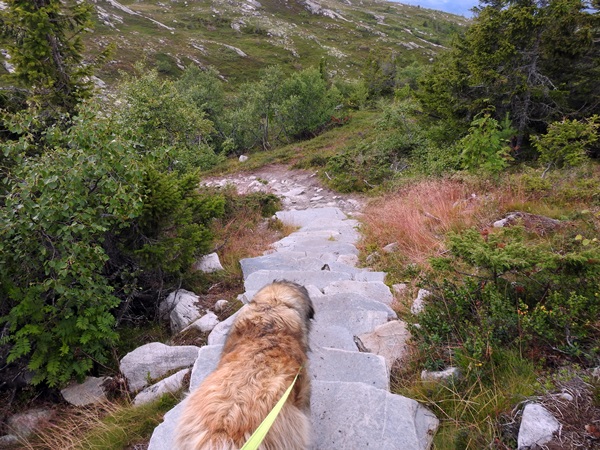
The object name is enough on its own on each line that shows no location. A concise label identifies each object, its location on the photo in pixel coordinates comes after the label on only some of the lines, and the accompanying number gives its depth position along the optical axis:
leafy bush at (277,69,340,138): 23.42
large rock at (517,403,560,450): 1.85
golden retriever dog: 1.78
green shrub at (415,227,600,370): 2.58
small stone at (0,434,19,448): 3.50
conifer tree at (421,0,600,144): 9.07
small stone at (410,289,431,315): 3.73
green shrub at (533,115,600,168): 7.46
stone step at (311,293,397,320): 4.18
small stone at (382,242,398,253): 6.11
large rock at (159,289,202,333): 4.79
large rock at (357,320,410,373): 3.30
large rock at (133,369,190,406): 3.38
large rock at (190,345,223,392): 3.12
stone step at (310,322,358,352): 3.63
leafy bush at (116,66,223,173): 10.01
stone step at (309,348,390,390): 3.00
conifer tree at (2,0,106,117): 6.56
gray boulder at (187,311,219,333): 4.52
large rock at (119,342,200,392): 3.86
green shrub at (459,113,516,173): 8.05
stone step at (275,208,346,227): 10.08
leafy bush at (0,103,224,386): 3.50
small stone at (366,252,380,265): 6.17
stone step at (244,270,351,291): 5.18
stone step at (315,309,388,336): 3.91
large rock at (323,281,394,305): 4.59
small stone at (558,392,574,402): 1.96
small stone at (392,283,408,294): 4.61
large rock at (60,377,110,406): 3.77
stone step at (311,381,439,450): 2.35
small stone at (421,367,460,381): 2.62
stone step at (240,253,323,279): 5.93
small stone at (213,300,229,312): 4.98
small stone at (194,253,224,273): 6.14
